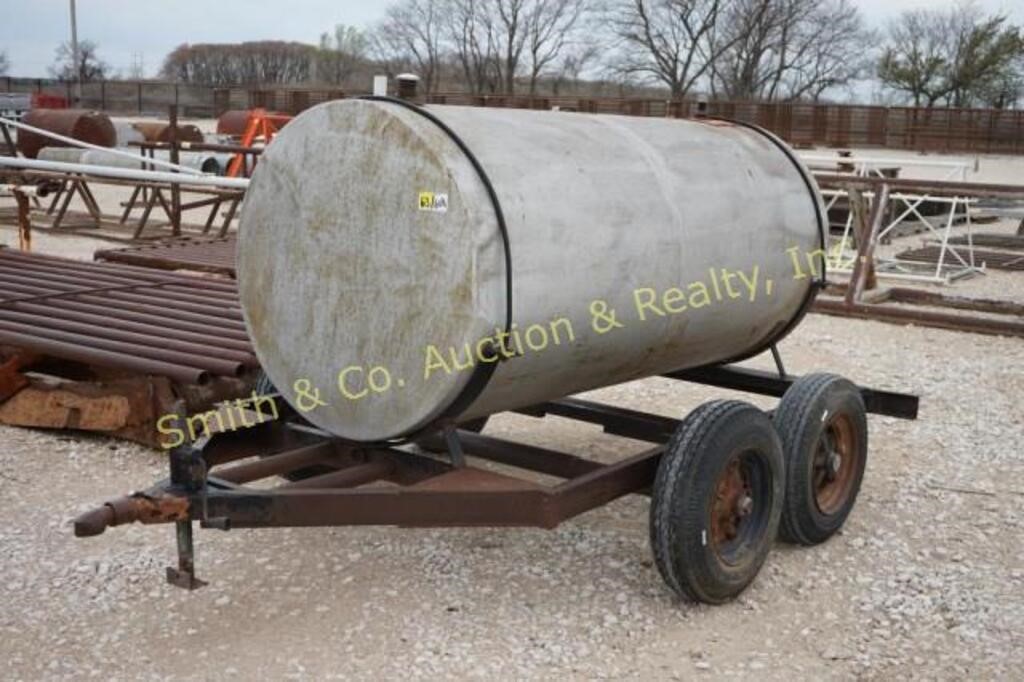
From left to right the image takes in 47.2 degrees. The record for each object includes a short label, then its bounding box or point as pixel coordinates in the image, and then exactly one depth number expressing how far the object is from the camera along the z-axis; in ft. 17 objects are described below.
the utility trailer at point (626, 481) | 12.09
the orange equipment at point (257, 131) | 64.59
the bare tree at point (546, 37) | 215.51
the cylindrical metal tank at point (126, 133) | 106.87
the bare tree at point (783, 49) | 201.26
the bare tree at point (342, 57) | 272.10
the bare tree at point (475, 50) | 218.18
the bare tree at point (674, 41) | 201.26
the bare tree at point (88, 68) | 271.22
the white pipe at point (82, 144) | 33.04
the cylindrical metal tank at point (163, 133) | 85.25
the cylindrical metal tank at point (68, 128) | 77.97
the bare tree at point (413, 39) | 220.84
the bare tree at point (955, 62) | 199.72
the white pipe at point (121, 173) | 28.21
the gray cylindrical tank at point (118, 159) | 60.64
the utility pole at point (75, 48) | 183.44
